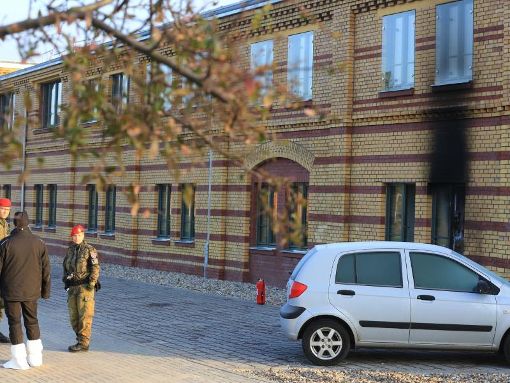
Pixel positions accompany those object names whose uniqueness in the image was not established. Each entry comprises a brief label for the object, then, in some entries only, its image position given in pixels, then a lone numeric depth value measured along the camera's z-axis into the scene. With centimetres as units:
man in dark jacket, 1019
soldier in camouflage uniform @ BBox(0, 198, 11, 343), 1224
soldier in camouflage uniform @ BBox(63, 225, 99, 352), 1138
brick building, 1553
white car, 1041
